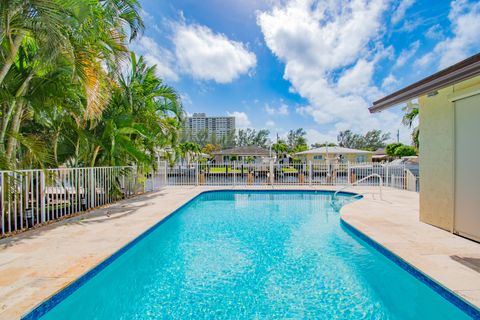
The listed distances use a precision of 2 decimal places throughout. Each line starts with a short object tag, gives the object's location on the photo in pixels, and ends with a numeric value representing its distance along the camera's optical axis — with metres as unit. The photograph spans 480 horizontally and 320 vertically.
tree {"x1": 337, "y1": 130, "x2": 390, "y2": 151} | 66.06
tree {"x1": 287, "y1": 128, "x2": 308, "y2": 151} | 58.90
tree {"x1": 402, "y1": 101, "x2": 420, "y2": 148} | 13.62
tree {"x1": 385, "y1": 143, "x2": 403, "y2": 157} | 28.80
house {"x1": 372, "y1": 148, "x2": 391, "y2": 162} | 35.84
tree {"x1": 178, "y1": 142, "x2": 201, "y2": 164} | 26.08
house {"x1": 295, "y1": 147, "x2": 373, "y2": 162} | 30.81
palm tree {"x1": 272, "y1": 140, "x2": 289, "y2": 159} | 33.81
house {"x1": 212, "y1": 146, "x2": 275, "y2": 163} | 27.70
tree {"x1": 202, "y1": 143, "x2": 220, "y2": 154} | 45.72
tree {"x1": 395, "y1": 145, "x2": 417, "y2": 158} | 26.31
